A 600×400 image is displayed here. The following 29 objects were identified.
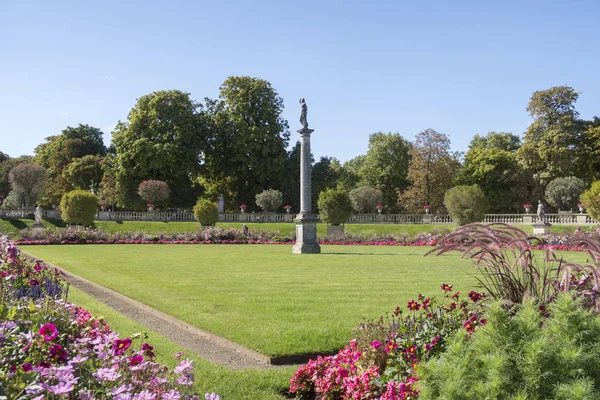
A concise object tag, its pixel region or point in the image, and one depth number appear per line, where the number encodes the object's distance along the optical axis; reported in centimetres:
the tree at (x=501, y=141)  6481
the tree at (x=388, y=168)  5984
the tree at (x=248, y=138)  4928
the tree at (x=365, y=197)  5297
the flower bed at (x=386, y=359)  459
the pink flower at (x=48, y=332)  339
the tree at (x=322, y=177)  5312
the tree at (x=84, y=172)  5900
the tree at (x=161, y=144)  4791
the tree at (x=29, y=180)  5403
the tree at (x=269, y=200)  4741
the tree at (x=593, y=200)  2828
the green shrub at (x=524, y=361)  304
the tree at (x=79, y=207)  3759
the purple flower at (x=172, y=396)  280
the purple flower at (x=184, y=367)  329
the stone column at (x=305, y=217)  2436
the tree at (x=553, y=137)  4772
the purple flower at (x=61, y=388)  253
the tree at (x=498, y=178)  5253
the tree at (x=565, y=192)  4456
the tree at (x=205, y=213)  3969
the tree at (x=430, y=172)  5303
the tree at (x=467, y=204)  3400
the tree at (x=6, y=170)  6719
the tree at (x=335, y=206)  3500
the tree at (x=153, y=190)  4581
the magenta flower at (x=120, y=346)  354
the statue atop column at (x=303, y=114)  2522
